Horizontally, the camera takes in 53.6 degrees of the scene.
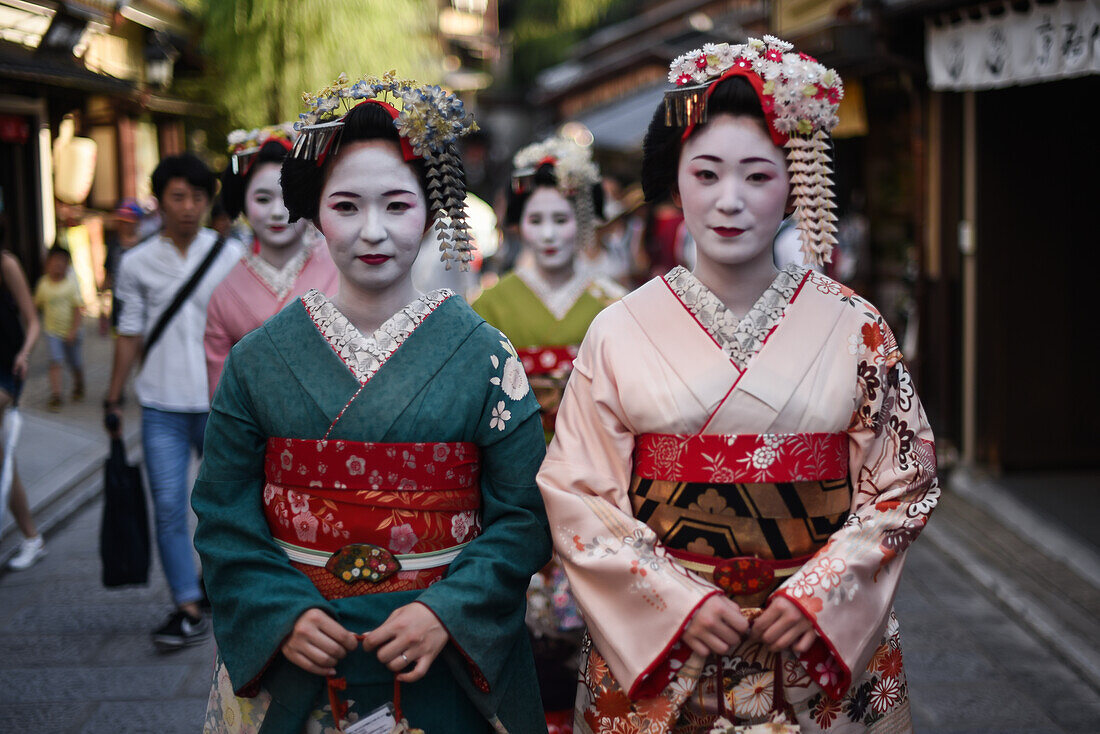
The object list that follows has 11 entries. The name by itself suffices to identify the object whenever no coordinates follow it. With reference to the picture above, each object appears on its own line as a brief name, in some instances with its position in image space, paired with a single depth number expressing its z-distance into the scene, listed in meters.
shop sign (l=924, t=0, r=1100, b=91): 5.46
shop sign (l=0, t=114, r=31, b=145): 12.13
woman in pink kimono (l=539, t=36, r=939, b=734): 2.41
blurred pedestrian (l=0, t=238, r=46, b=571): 5.77
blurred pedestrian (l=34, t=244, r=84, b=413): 10.99
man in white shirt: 4.98
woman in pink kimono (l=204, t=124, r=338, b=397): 4.47
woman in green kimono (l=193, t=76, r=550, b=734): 2.39
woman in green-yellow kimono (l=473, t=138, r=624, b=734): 4.65
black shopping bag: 4.94
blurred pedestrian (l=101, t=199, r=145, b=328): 11.70
